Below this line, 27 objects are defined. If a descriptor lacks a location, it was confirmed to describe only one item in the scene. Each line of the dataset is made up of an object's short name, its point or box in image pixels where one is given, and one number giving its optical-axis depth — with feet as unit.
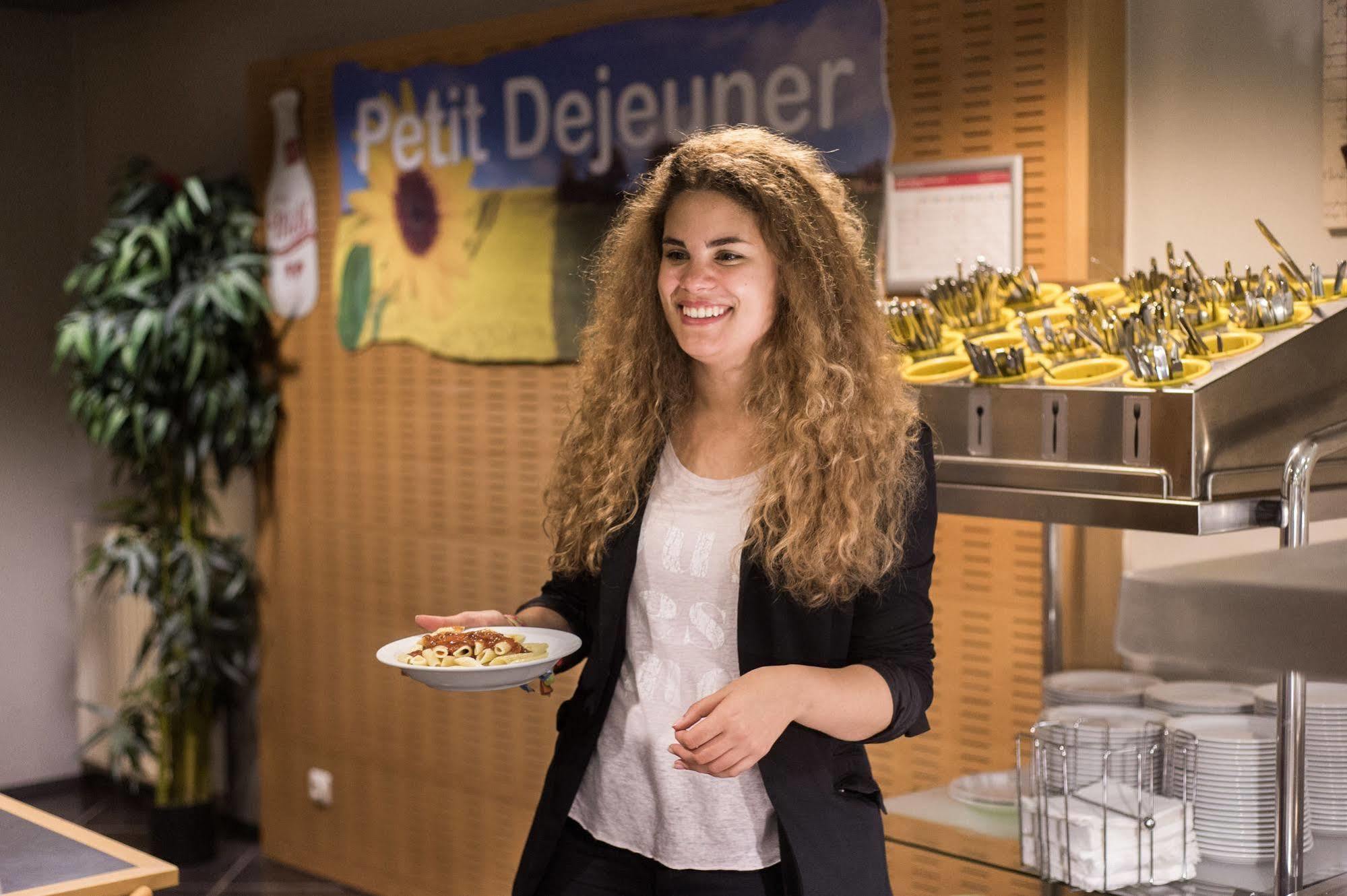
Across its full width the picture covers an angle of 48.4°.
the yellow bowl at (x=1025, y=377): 7.59
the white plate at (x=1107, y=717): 7.38
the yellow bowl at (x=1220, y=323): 7.53
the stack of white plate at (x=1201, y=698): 7.98
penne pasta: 6.02
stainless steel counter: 6.69
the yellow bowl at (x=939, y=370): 8.02
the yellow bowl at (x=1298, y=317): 7.20
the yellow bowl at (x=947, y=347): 8.52
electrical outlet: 16.21
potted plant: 15.62
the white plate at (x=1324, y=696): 7.38
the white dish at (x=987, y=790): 8.11
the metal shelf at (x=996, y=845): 6.81
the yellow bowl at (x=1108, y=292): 8.32
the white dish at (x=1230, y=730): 7.44
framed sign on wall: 10.39
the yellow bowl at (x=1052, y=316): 8.21
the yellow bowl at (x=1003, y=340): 8.11
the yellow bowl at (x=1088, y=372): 7.25
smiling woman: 5.64
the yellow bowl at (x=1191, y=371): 6.82
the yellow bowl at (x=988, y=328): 8.63
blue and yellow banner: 11.44
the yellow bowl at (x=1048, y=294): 8.79
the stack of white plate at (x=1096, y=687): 8.55
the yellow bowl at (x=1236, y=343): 7.05
